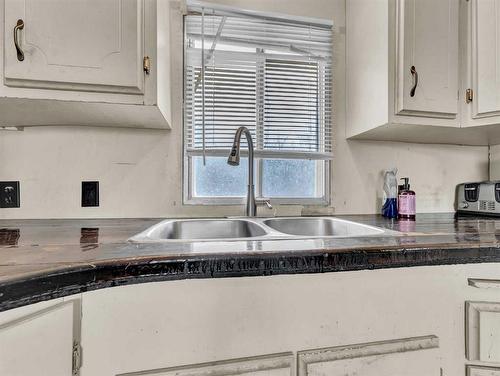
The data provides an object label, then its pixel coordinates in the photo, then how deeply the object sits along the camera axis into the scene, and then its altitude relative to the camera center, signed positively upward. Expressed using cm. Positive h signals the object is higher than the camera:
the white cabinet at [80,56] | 93 +41
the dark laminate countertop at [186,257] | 50 -14
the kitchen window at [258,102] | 142 +41
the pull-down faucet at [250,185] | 130 +0
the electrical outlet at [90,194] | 130 -4
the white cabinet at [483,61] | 127 +53
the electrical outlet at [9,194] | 123 -4
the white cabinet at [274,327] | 52 -28
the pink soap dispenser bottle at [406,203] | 134 -8
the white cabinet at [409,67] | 122 +50
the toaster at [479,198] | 139 -6
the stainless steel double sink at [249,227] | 117 -17
